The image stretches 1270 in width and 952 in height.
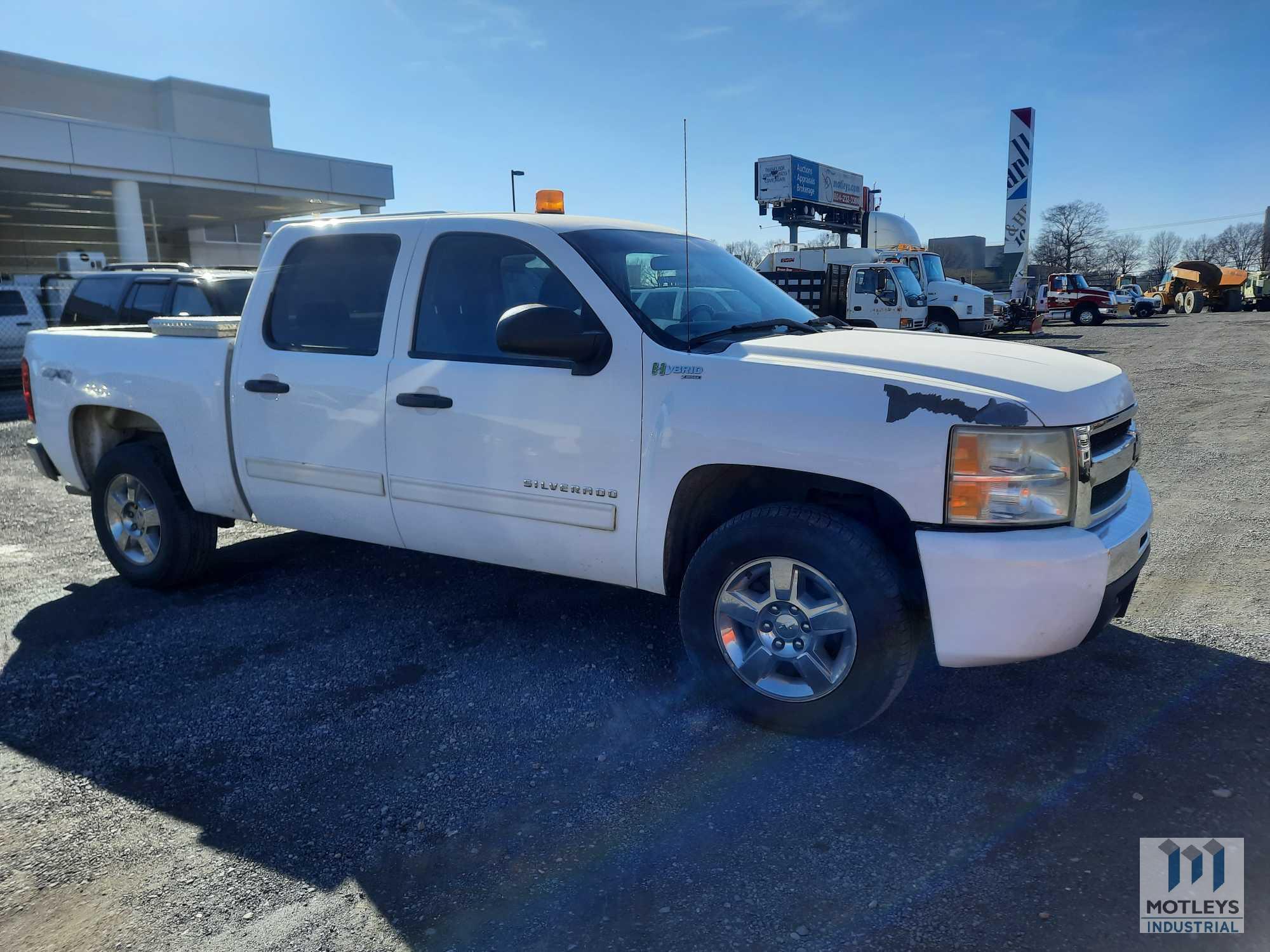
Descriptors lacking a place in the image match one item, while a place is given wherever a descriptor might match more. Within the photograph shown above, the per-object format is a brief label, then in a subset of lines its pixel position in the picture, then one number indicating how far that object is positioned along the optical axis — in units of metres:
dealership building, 22.31
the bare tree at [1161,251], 120.56
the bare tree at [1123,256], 108.38
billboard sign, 40.50
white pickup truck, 3.02
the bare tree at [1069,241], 98.12
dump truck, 46.00
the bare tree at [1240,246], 108.56
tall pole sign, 48.50
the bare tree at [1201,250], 114.12
